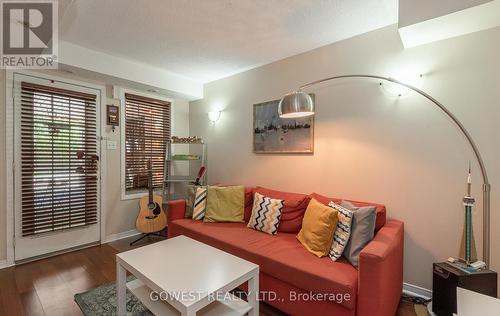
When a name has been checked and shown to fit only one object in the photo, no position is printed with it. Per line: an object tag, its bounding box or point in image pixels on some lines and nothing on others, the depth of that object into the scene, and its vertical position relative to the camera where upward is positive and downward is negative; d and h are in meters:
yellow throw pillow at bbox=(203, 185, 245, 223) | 2.62 -0.57
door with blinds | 2.50 -0.16
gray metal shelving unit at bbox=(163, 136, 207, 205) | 3.51 -0.18
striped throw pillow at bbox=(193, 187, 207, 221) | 2.67 -0.58
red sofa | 1.38 -0.77
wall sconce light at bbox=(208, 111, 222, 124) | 3.54 +0.59
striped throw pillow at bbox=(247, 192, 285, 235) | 2.28 -0.60
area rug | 1.74 -1.19
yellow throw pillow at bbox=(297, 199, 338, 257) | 1.79 -0.59
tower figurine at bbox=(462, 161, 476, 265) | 1.57 -0.49
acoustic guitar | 3.17 -0.86
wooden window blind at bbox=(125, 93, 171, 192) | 3.35 +0.24
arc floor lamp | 1.63 +0.30
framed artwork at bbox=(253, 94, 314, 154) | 2.60 +0.27
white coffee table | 1.25 -0.73
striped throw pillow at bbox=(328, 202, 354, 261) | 1.73 -0.59
